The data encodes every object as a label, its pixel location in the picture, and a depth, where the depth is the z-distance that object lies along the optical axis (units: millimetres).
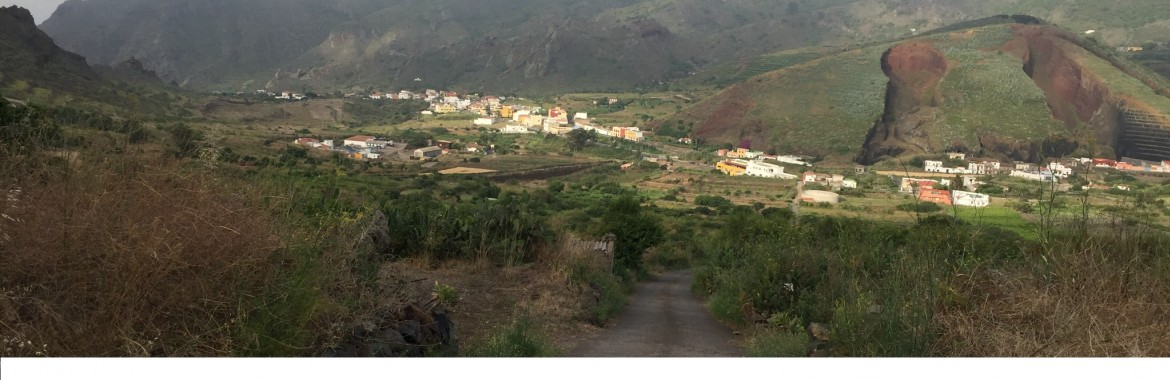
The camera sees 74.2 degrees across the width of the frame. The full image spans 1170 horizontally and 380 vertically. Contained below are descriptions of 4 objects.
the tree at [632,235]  19406
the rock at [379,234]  7208
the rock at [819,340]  5968
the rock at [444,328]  5521
